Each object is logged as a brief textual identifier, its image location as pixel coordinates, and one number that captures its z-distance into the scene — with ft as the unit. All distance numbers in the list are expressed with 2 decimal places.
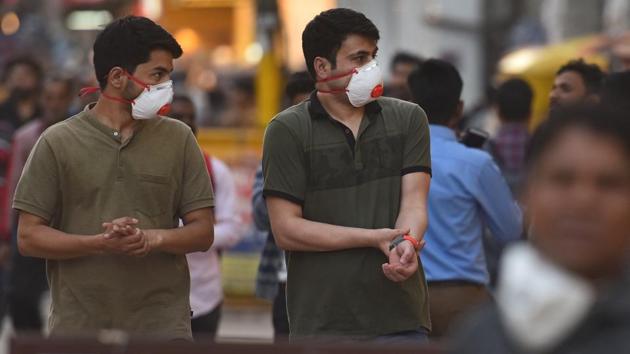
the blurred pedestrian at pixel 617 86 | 34.80
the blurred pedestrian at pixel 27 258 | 59.01
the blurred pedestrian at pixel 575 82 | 48.84
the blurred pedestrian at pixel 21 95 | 69.50
